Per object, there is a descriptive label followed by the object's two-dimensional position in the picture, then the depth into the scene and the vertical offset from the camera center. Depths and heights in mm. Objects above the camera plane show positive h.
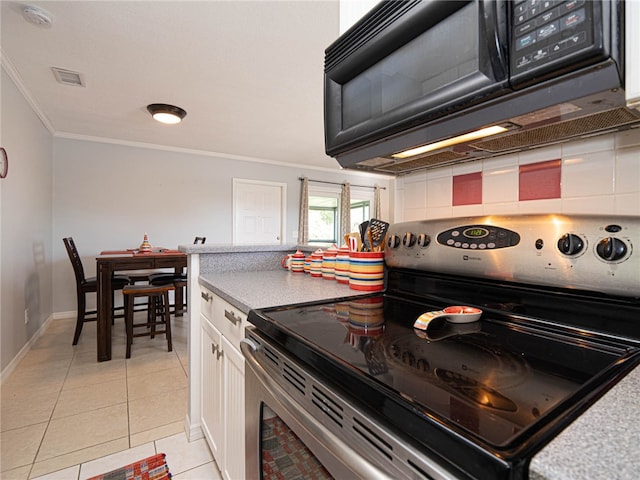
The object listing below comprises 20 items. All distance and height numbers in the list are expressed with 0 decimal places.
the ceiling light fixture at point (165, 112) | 3166 +1283
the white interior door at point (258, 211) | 5230 +478
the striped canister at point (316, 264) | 1658 -126
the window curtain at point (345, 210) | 6176 +580
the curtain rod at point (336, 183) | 5807 +1099
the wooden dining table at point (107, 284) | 2768 -393
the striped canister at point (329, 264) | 1562 -117
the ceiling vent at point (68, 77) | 2539 +1338
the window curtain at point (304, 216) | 5668 +422
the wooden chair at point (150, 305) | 2835 -602
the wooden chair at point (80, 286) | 3137 -465
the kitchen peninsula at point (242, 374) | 307 -207
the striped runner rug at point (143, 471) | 1471 -1091
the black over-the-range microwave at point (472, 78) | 536 +334
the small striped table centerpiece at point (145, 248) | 3505 -95
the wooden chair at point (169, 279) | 3418 -435
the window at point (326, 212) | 6141 +548
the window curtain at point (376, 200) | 6641 +834
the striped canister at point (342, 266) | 1439 -119
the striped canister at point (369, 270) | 1244 -117
